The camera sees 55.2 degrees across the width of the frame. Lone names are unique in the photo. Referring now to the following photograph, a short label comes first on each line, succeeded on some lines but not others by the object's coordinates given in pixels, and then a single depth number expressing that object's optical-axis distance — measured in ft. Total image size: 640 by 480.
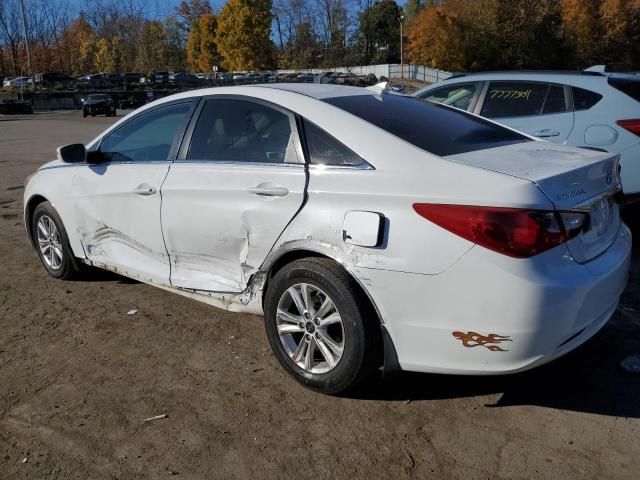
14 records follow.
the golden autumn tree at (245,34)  226.58
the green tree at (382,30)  279.49
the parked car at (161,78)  203.31
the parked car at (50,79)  201.12
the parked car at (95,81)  192.65
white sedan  8.77
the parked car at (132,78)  210.26
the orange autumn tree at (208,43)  254.47
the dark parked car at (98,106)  118.42
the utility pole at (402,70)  215.67
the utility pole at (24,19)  185.62
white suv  18.75
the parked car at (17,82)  195.57
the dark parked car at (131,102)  142.68
